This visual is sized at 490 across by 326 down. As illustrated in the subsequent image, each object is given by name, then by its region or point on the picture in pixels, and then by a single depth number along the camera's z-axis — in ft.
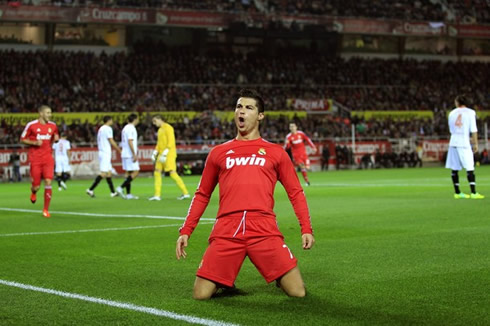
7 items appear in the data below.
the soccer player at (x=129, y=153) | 75.15
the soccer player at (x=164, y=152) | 72.38
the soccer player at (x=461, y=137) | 63.00
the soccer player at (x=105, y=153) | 79.33
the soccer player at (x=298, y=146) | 96.78
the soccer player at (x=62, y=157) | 102.80
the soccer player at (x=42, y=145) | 54.85
